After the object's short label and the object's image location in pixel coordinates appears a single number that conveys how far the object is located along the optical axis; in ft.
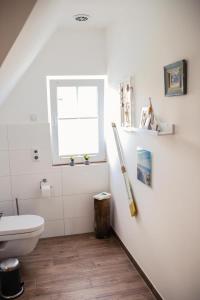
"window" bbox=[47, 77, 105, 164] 10.39
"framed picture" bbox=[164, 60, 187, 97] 4.93
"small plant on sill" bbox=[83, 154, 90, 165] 10.66
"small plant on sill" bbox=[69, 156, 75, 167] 10.53
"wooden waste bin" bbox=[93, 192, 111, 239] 10.23
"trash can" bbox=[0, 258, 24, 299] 7.15
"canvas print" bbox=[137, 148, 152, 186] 6.85
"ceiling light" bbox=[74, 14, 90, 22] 8.38
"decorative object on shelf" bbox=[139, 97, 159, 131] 6.10
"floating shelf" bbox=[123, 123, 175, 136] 5.49
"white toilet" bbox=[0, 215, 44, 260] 8.07
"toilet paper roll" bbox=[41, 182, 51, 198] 9.94
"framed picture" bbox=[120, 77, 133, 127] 7.83
